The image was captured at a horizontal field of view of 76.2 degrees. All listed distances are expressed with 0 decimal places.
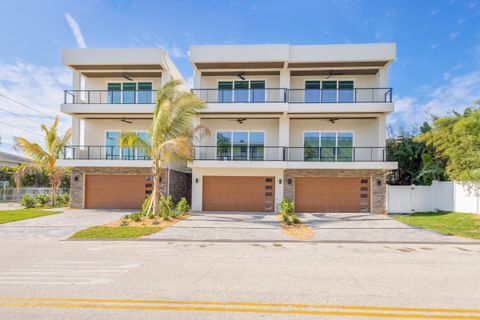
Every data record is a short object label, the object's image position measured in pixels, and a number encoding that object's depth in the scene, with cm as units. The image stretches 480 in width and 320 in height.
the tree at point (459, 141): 1558
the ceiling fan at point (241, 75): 1878
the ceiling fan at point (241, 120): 1853
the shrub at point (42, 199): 2002
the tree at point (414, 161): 1884
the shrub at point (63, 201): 2022
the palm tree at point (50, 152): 1914
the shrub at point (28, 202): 1970
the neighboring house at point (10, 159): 3805
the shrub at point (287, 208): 1625
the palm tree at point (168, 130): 1396
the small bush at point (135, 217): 1388
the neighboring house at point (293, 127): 1730
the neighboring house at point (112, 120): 1808
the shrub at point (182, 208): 1610
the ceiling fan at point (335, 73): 1825
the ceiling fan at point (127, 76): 1923
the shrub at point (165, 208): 1450
